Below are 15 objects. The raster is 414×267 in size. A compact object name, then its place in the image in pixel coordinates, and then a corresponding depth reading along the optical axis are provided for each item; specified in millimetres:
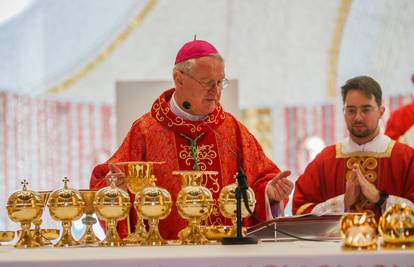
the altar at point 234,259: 6086
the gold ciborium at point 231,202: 7641
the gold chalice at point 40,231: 7980
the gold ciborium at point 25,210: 7723
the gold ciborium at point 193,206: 7551
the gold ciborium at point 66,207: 7711
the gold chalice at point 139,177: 8039
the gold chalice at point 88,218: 7984
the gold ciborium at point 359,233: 6363
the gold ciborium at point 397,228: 6547
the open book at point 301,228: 7922
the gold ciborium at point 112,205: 7602
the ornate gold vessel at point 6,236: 8359
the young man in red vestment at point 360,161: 11016
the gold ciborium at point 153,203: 7520
